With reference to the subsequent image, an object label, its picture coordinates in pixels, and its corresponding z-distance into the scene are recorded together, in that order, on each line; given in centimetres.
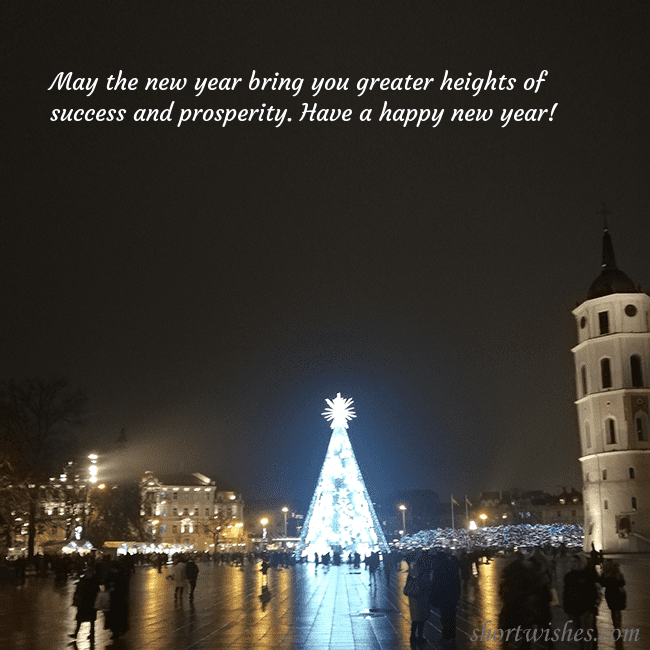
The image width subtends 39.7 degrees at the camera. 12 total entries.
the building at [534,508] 14862
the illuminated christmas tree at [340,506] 5150
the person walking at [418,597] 1562
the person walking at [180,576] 2633
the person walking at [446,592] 1517
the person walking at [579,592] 1334
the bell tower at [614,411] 6631
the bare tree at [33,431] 4438
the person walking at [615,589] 1584
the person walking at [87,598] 1566
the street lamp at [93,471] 5172
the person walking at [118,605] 1473
